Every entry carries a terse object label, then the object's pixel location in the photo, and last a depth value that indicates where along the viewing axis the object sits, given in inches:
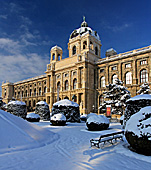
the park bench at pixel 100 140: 286.2
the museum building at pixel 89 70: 1337.6
